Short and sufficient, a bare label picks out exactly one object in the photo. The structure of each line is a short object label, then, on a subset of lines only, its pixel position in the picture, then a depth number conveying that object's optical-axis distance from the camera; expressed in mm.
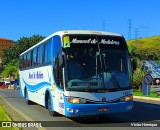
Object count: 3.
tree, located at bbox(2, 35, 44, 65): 99438
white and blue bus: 13500
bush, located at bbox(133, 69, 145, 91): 41875
